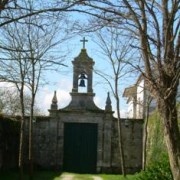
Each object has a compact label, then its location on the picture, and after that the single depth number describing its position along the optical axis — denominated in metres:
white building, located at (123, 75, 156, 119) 27.68
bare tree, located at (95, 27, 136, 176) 25.64
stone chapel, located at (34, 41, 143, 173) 28.55
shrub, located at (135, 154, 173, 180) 13.12
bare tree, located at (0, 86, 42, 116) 36.84
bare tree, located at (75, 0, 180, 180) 7.37
